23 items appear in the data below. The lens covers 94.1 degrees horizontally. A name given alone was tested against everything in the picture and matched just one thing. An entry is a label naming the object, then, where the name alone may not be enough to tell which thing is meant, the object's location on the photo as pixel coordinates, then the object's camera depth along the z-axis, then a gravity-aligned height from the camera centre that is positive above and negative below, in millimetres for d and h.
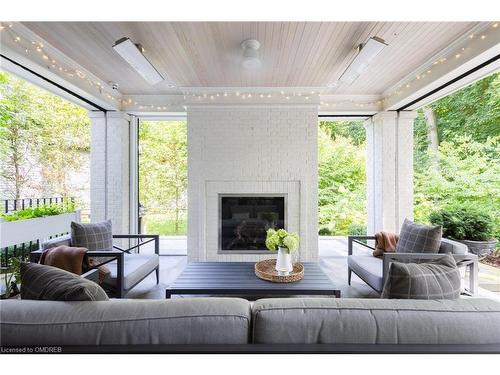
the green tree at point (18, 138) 5453 +1270
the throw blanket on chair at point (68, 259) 1964 -583
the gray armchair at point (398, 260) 2117 -767
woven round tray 2107 -780
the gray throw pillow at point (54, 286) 1010 -432
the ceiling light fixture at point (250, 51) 2236 +1351
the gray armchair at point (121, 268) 2104 -788
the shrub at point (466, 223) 3211 -468
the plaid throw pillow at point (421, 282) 1057 -426
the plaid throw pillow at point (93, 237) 2414 -494
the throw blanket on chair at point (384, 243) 2732 -626
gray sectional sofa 855 -521
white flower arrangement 2189 -479
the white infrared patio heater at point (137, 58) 2094 +1314
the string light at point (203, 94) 2127 +1415
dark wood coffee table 1967 -833
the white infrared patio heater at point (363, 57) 2102 +1333
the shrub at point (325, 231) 5497 -964
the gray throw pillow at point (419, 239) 2262 -489
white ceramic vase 2189 -685
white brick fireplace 3467 +471
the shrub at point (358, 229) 4809 -816
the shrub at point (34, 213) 2773 -293
